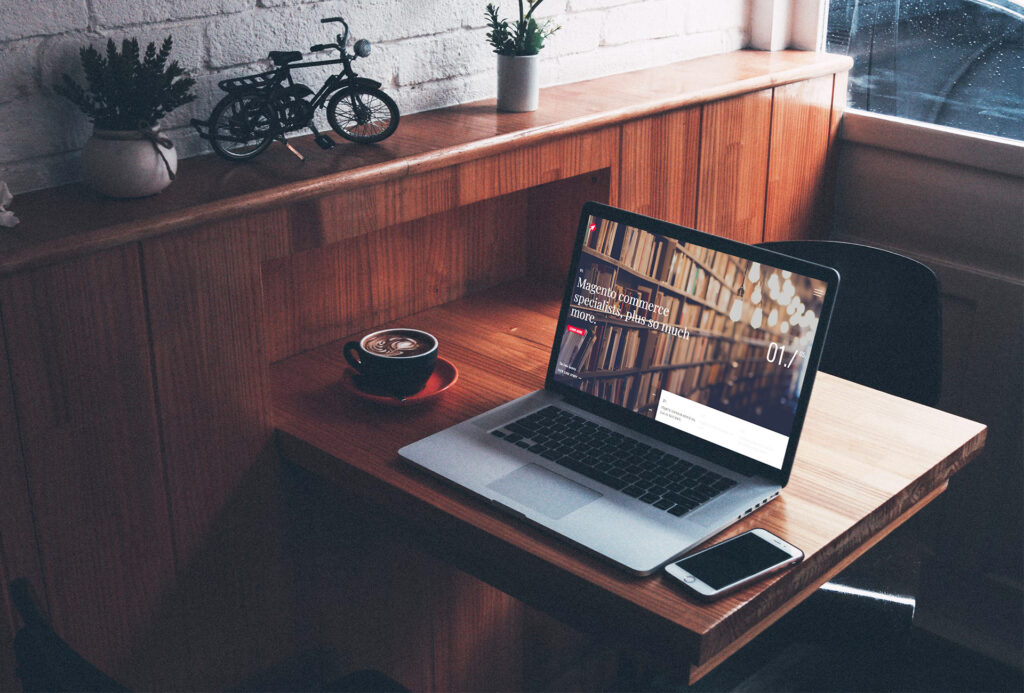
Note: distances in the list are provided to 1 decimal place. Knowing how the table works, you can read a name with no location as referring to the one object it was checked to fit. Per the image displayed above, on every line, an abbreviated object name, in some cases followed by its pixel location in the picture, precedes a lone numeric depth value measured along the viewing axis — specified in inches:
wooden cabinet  44.9
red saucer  56.4
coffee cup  56.0
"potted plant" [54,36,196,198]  46.9
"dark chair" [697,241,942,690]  65.6
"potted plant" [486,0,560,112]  64.1
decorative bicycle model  52.7
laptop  47.3
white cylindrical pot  64.0
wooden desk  41.8
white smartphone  41.7
